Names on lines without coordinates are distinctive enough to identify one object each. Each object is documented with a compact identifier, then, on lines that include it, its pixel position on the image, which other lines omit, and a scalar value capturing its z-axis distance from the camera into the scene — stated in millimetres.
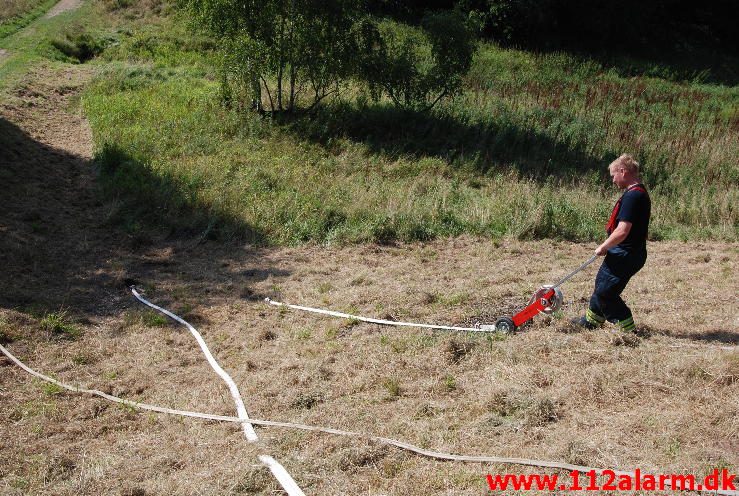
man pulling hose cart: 5359
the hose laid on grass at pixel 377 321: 6104
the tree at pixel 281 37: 15828
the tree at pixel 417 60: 16281
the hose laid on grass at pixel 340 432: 3848
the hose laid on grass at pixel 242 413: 3906
